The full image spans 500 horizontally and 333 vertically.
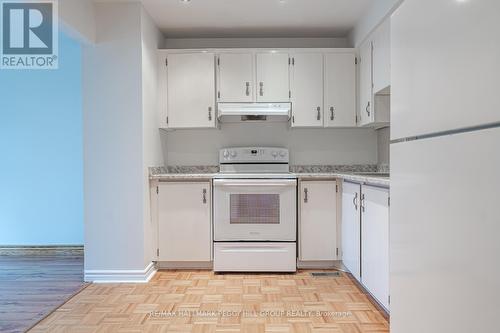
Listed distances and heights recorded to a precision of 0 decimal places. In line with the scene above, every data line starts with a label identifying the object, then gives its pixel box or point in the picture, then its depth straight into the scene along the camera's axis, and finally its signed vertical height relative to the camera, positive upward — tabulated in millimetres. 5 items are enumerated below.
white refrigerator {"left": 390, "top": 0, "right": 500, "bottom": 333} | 723 -11
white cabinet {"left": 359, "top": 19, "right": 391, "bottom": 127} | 2695 +710
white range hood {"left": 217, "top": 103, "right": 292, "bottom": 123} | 3447 +531
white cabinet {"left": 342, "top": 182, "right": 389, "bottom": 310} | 2123 -515
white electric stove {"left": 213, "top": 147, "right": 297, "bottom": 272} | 3158 -526
